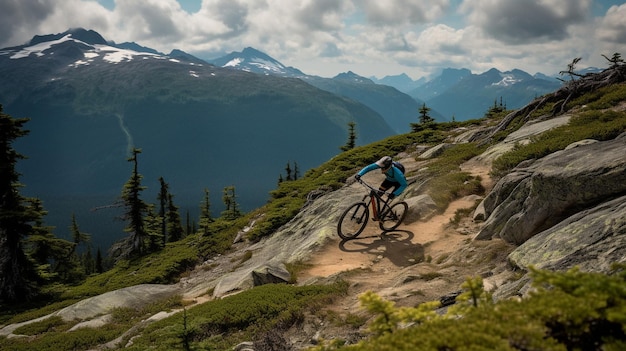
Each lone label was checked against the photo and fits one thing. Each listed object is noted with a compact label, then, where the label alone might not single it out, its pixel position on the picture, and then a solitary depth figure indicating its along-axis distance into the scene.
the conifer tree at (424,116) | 62.93
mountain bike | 16.17
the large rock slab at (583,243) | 6.59
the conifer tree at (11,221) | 28.47
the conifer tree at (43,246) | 30.95
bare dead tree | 24.77
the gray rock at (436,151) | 29.84
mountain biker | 14.91
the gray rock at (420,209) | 17.68
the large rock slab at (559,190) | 9.56
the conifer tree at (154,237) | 53.60
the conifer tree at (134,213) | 46.84
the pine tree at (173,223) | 67.00
